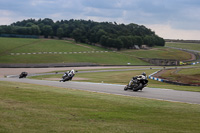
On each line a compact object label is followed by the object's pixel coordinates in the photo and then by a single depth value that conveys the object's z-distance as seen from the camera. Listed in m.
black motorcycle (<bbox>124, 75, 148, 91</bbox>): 23.99
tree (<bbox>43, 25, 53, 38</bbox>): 178.12
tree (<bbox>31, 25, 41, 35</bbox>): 172.88
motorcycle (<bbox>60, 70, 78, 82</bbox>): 37.91
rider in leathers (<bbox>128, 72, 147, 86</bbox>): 24.61
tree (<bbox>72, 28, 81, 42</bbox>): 161.75
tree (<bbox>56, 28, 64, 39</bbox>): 176.75
